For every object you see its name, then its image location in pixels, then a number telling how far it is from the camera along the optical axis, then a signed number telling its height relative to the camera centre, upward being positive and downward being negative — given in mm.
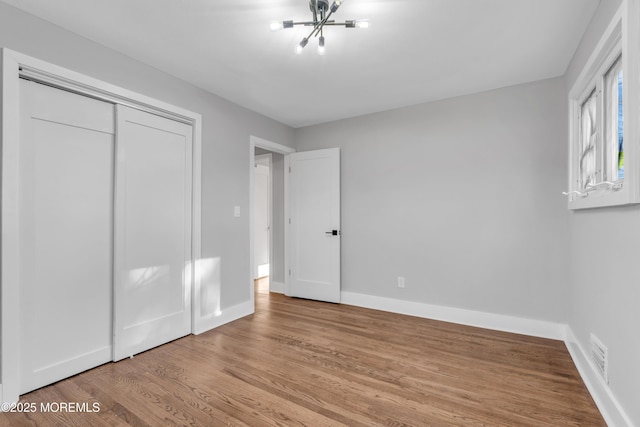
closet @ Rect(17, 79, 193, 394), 2033 -139
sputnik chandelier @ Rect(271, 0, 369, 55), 1860 +1232
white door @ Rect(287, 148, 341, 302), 4148 -151
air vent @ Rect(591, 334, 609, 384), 1778 -900
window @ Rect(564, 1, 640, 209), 1490 +593
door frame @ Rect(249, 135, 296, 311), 3723 +590
